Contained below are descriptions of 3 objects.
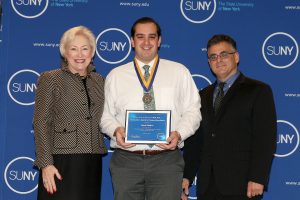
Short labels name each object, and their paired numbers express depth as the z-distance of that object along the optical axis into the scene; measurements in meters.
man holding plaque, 3.19
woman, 3.13
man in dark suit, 3.26
